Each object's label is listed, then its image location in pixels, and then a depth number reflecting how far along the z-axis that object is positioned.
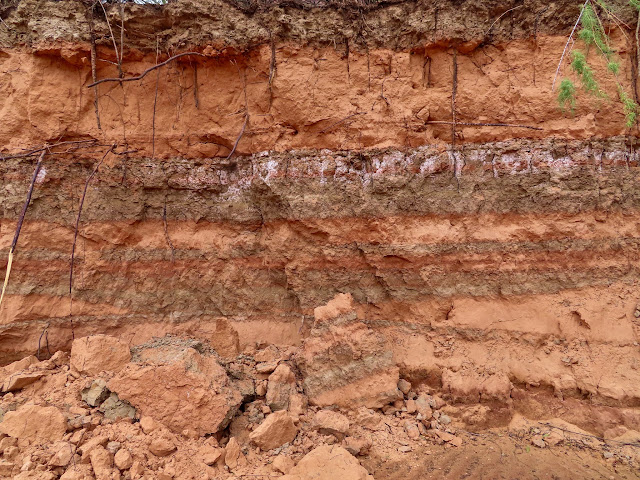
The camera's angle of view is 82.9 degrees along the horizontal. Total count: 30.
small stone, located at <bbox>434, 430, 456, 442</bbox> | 3.25
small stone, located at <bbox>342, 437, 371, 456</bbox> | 3.04
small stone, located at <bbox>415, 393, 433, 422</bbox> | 3.45
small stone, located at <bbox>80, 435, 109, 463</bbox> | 2.73
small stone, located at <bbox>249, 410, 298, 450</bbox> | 3.02
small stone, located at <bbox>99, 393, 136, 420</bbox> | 3.08
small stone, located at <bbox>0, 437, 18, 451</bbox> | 2.78
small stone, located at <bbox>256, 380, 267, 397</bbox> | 3.51
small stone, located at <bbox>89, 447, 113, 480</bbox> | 2.61
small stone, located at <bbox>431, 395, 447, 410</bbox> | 3.57
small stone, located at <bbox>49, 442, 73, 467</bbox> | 2.68
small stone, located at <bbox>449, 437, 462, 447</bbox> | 3.21
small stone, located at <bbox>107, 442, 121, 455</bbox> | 2.79
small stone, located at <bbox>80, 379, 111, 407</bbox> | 3.15
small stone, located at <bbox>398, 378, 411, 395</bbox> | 3.69
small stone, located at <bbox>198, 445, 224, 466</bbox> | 2.87
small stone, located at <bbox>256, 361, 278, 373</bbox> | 3.70
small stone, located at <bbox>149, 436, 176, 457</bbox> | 2.83
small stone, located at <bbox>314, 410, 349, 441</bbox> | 3.15
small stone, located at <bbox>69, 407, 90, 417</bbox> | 3.08
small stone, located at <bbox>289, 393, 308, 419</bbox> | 3.36
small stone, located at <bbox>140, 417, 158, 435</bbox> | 2.96
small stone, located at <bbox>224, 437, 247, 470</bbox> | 2.90
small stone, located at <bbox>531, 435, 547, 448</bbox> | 3.15
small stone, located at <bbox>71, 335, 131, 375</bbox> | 3.43
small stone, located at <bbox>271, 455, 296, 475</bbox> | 2.82
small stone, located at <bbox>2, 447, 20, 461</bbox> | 2.72
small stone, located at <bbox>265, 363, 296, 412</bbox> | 3.41
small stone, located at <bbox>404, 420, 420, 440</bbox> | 3.27
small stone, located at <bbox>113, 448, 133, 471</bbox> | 2.68
